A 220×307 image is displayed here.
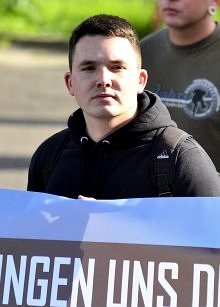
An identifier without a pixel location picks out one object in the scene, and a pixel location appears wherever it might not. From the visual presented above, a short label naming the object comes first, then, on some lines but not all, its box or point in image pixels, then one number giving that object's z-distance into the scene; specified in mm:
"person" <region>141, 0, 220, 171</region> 8349
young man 5658
